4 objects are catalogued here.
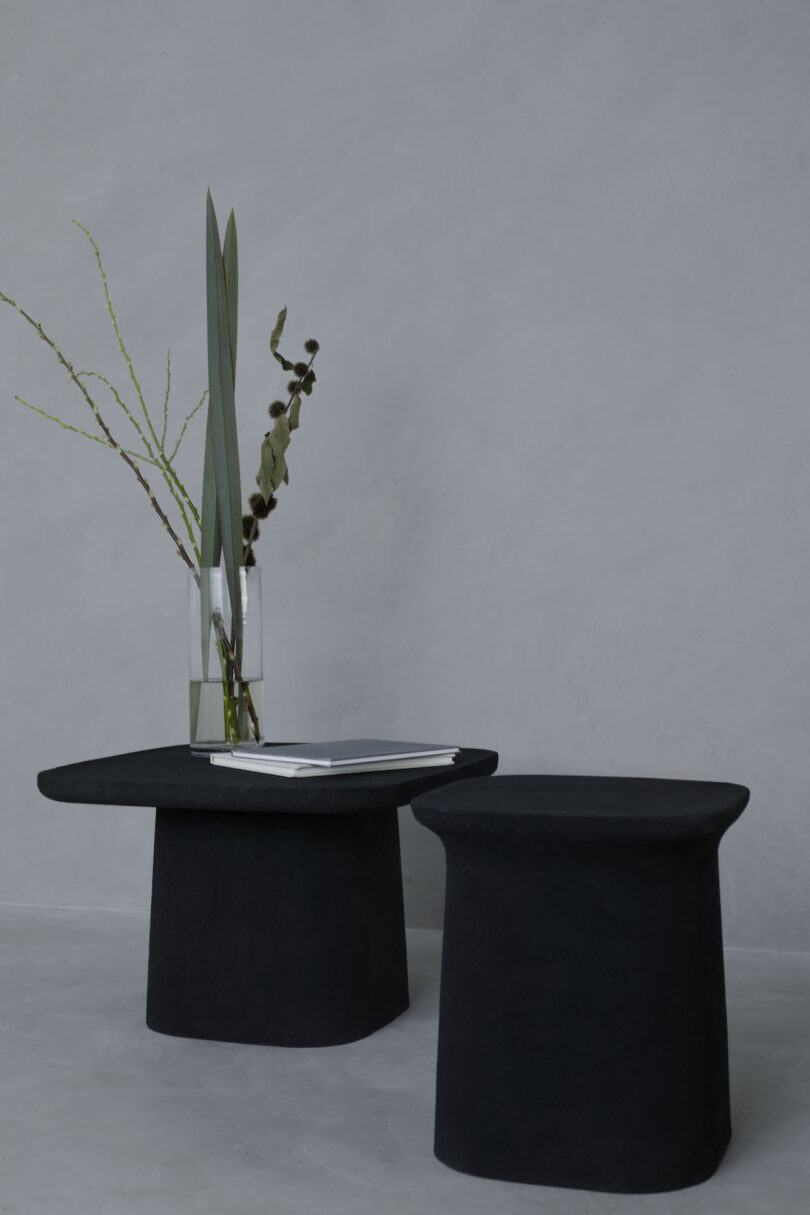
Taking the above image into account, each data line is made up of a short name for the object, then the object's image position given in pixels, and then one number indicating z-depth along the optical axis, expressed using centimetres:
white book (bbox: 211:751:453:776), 189
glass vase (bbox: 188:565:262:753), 220
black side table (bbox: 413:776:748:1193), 140
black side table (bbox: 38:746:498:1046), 197
